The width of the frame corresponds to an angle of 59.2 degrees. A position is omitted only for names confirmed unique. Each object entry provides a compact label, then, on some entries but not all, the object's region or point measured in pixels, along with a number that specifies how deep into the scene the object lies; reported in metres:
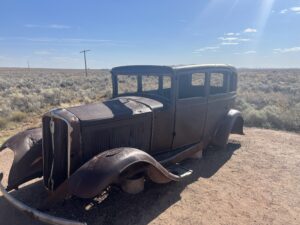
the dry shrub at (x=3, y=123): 9.57
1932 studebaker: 3.53
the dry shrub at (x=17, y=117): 10.57
